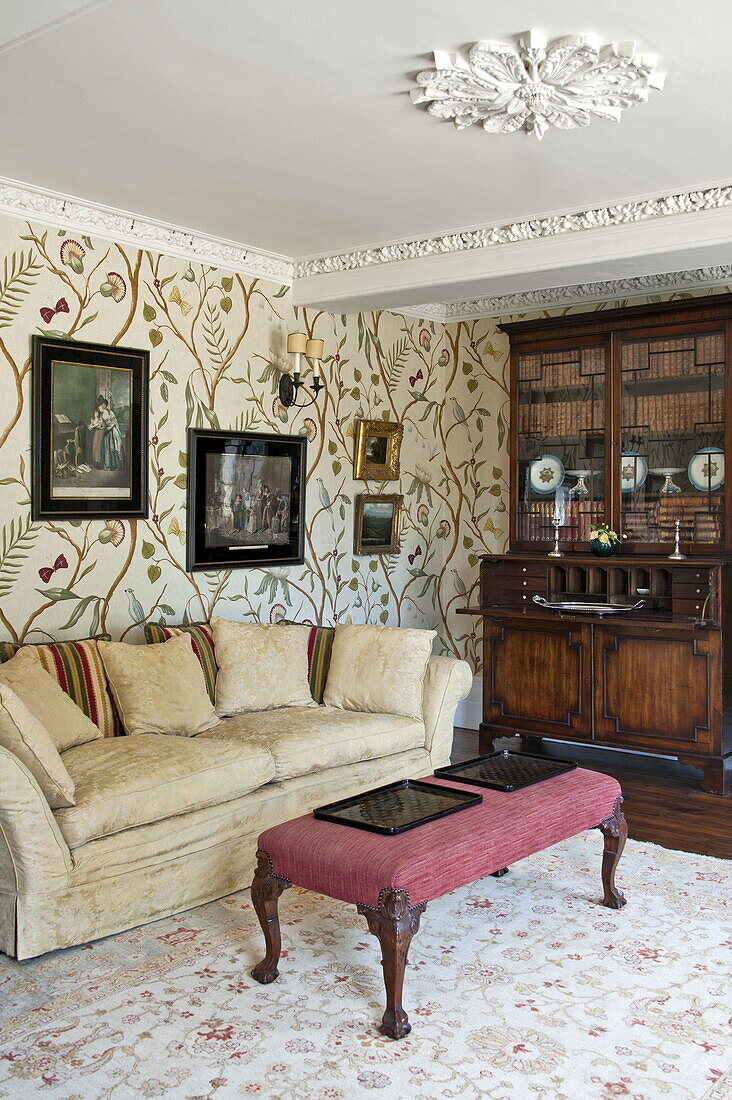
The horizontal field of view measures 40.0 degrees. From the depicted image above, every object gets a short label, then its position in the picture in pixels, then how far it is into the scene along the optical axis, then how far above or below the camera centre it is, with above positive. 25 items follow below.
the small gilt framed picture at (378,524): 6.33 +0.02
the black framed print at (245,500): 5.28 +0.15
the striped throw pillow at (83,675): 4.14 -0.63
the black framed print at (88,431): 4.52 +0.44
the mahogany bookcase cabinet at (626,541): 5.38 -0.06
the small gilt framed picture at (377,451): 6.30 +0.49
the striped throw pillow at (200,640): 4.70 -0.55
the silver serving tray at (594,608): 5.70 -0.46
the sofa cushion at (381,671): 4.86 -0.70
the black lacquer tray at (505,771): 3.62 -0.92
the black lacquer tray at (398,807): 3.13 -0.93
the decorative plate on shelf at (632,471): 5.82 +0.33
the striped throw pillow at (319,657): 5.10 -0.67
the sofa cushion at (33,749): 3.26 -0.73
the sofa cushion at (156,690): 4.23 -0.71
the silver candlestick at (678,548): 5.59 -0.11
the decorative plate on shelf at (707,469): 5.57 +0.33
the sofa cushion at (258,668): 4.76 -0.69
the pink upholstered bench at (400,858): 2.78 -0.99
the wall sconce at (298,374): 5.59 +0.89
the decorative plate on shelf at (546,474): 6.15 +0.33
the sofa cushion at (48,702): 3.78 -0.68
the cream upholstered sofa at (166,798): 3.18 -1.02
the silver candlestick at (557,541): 6.09 -0.08
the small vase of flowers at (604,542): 5.78 -0.08
